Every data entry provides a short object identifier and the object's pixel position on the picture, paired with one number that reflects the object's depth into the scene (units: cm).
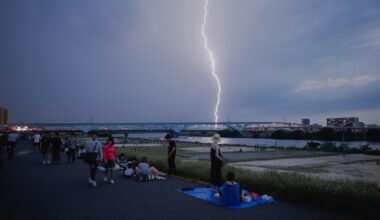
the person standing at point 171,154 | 1332
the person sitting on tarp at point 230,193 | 836
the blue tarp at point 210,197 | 836
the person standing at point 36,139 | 2784
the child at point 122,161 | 1611
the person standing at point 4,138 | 2448
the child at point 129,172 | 1316
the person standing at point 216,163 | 1028
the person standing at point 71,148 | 2012
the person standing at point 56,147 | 1872
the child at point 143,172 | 1212
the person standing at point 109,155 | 1194
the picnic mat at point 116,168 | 1599
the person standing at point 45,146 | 1841
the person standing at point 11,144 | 2284
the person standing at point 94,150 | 1122
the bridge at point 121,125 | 11412
